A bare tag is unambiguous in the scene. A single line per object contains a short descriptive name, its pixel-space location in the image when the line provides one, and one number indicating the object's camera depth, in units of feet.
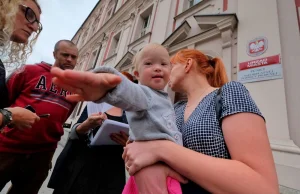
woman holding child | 1.71
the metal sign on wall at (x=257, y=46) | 8.91
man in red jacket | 4.69
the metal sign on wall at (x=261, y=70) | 8.13
